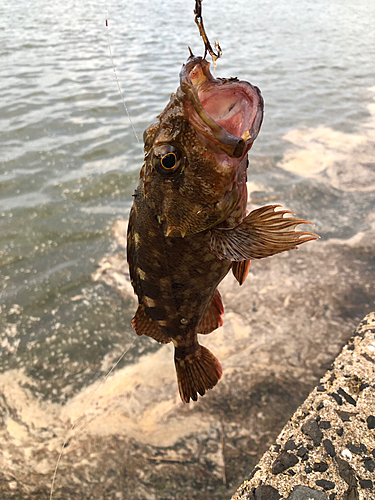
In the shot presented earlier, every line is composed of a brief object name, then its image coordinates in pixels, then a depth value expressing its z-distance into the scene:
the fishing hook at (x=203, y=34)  0.15
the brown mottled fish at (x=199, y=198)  0.19
